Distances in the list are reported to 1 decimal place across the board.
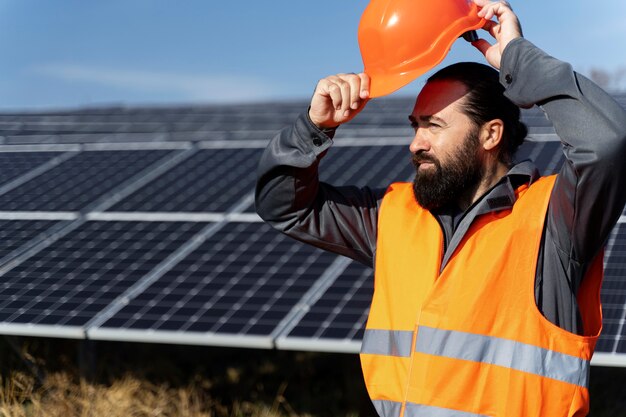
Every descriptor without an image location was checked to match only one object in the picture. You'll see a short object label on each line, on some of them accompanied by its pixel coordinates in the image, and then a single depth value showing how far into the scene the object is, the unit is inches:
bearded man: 117.4
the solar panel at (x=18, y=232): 282.5
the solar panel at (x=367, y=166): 302.9
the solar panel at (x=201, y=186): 301.3
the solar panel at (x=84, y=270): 238.4
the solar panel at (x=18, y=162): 359.1
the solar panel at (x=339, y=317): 208.5
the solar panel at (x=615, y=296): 201.0
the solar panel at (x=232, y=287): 223.6
